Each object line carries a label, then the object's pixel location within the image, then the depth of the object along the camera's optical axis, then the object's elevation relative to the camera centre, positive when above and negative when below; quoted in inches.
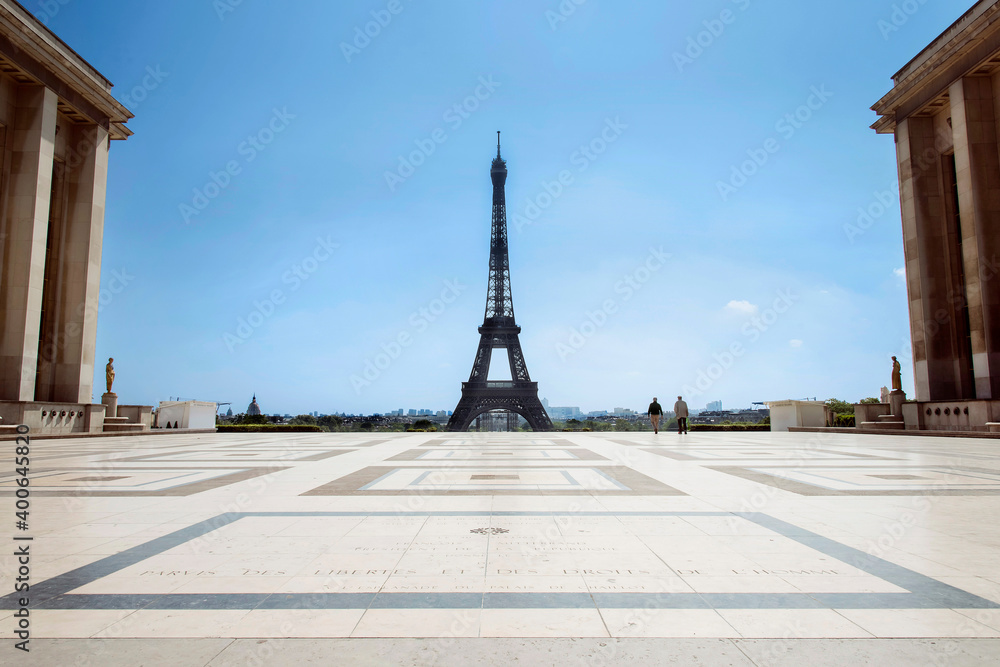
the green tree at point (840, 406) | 2463.6 -10.8
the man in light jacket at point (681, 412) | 940.0 -12.3
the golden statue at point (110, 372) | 990.0 +59.5
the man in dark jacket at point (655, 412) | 956.6 -12.2
